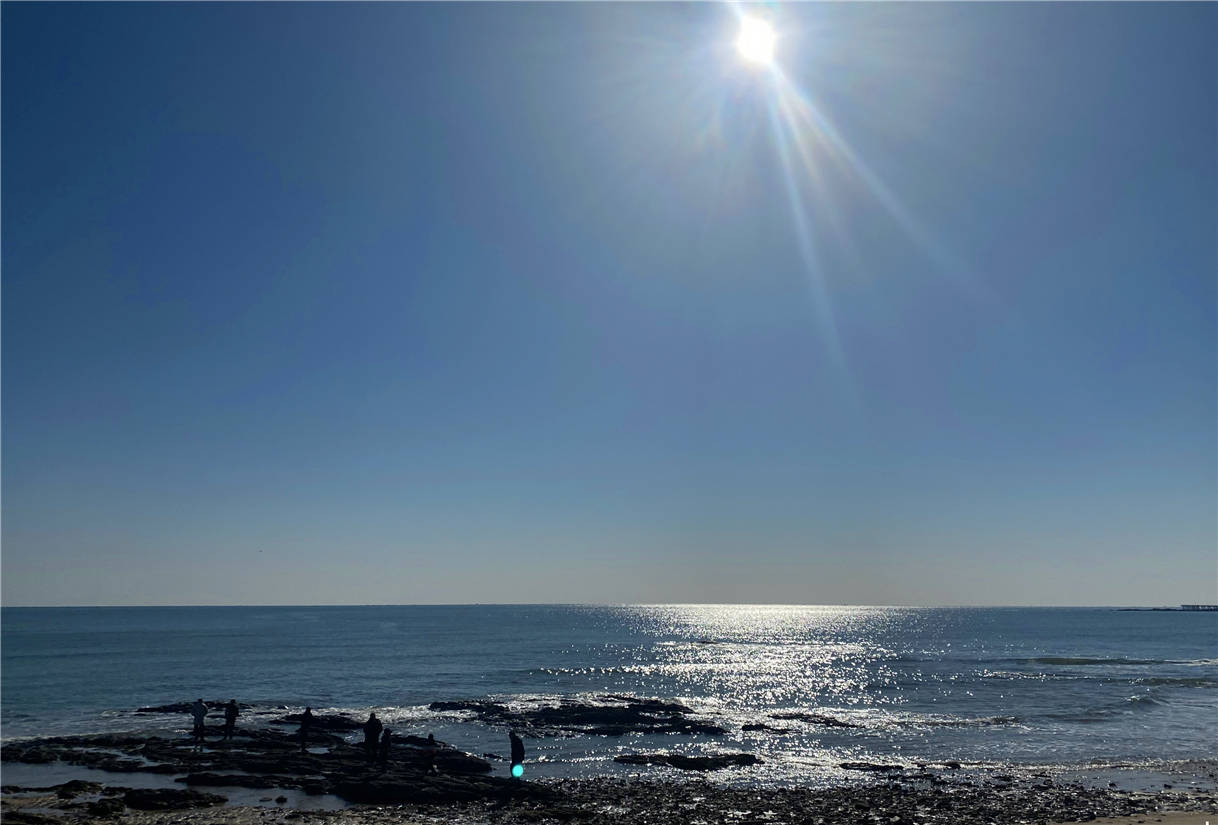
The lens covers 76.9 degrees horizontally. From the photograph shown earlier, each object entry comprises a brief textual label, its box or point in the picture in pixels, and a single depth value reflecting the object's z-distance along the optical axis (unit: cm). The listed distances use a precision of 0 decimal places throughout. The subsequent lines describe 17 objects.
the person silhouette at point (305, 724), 3665
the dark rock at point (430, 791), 2766
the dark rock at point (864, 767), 3453
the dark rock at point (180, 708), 4811
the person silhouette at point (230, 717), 3778
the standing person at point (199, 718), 3725
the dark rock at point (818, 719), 4831
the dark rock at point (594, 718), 4575
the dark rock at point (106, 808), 2445
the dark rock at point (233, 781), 2922
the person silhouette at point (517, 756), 3192
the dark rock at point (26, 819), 2264
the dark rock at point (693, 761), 3525
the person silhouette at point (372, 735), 3391
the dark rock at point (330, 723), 4319
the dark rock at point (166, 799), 2553
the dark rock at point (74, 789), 2650
